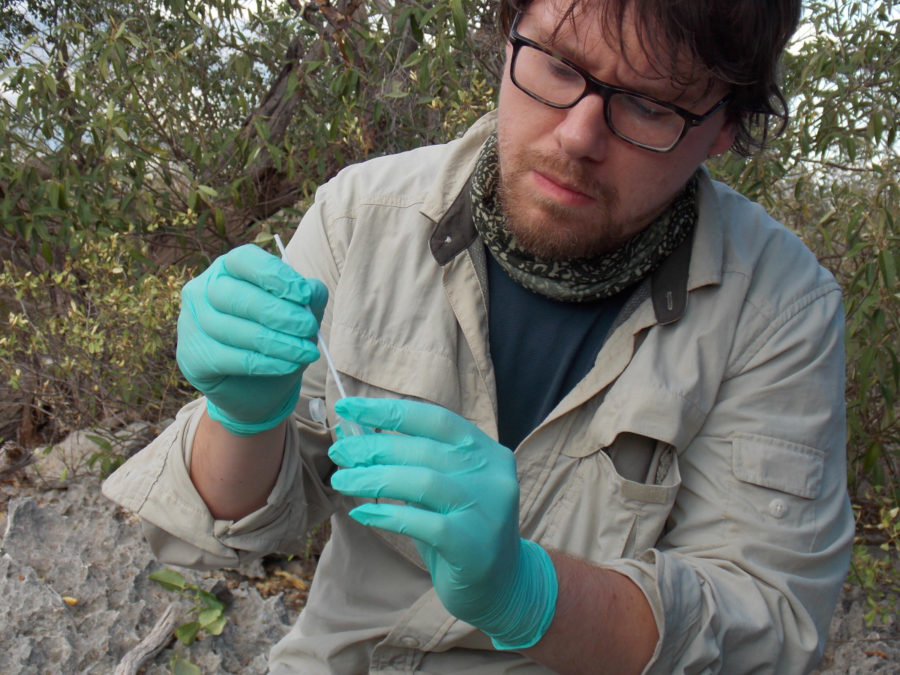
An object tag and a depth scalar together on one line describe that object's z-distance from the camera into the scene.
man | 1.33
